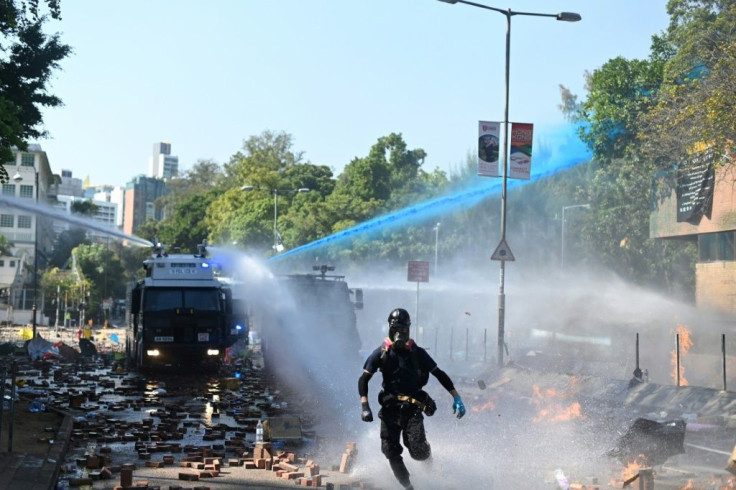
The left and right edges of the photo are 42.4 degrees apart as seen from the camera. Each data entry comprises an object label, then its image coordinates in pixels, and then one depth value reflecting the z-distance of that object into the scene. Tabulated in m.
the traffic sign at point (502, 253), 24.73
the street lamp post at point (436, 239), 62.75
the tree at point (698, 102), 21.91
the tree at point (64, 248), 114.79
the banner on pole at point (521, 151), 24.92
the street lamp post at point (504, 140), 25.25
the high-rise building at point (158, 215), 186.11
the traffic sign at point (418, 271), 35.78
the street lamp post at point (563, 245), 62.29
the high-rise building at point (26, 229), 98.19
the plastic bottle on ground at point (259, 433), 12.85
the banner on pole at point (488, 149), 24.77
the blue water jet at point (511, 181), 40.83
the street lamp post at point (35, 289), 40.85
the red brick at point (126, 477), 9.34
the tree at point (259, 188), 72.75
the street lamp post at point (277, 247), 54.00
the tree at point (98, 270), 88.12
